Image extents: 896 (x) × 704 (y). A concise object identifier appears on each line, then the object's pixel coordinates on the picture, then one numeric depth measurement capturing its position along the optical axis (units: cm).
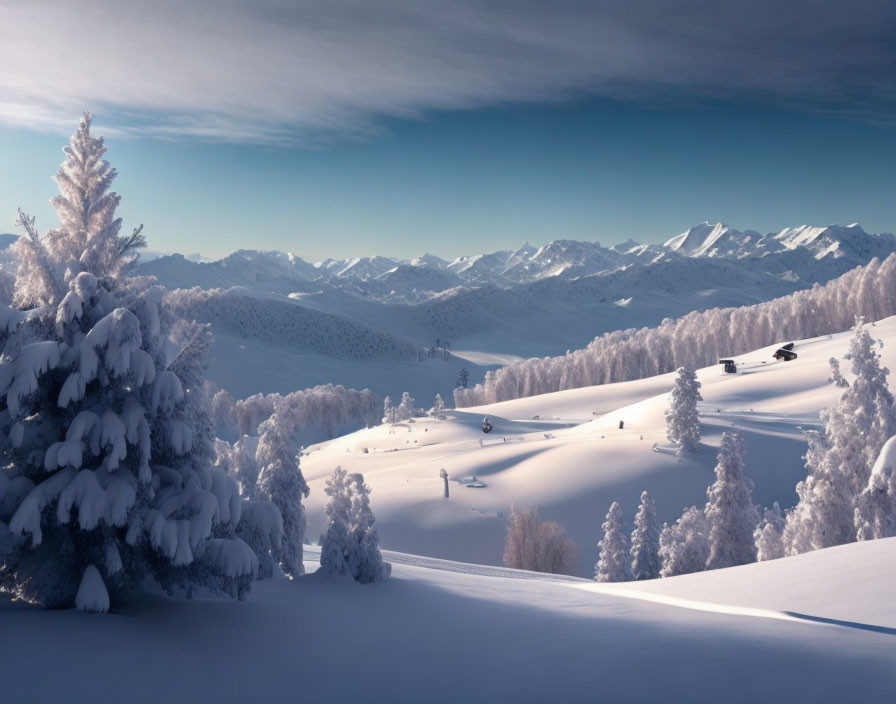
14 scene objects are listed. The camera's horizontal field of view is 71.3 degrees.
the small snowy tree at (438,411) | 9194
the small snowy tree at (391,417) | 9344
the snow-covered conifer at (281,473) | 2381
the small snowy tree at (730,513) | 3462
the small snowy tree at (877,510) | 2477
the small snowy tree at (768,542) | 3148
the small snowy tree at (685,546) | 3491
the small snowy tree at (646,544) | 3731
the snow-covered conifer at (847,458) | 2817
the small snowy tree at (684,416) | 5400
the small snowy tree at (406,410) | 9494
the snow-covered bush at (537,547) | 3978
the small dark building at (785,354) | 9372
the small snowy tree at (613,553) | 3691
